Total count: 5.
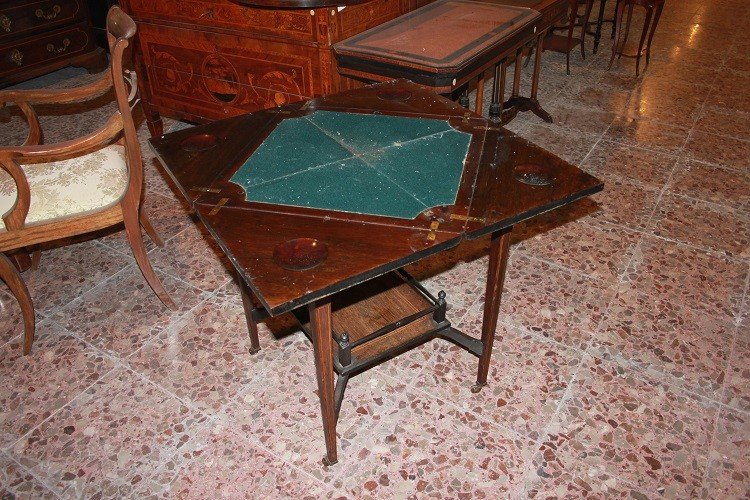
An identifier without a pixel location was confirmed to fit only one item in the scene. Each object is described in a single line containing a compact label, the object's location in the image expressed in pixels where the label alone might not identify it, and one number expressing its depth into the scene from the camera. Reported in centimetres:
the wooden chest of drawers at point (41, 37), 422
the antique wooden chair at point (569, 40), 472
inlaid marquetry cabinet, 293
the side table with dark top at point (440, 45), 265
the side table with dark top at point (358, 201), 143
